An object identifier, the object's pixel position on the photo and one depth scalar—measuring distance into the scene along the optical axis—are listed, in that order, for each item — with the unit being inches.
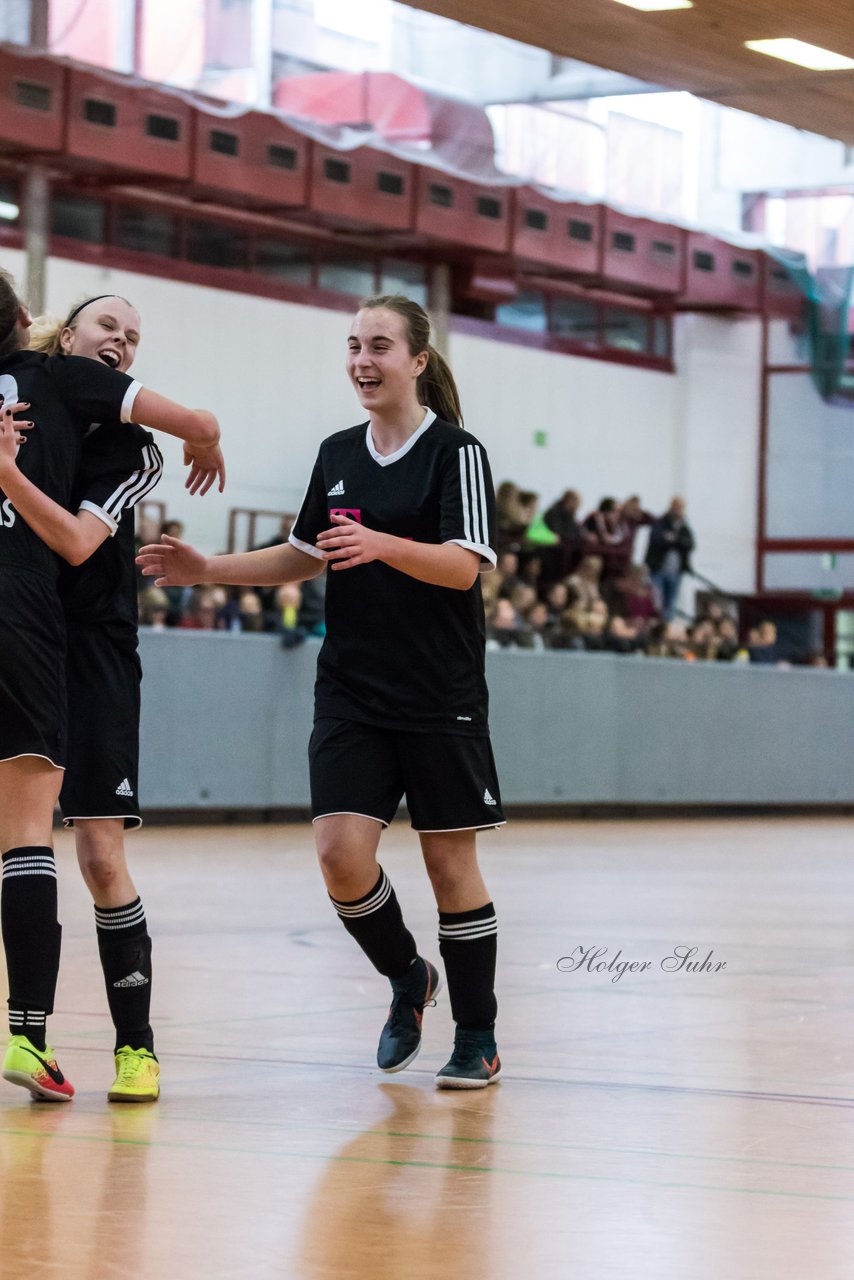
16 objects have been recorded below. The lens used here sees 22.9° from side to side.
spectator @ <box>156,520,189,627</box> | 704.4
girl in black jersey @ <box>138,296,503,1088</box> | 202.4
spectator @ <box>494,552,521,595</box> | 863.1
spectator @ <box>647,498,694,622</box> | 1037.8
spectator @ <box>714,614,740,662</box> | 912.3
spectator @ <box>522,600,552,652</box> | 815.1
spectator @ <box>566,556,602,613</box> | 890.1
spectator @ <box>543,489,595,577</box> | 974.4
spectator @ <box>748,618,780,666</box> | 939.3
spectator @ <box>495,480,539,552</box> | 943.7
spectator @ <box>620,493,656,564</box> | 1026.7
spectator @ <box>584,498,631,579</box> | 1002.7
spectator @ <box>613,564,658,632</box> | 954.1
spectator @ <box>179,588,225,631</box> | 698.8
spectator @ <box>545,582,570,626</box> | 885.8
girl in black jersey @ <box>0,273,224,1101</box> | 181.6
